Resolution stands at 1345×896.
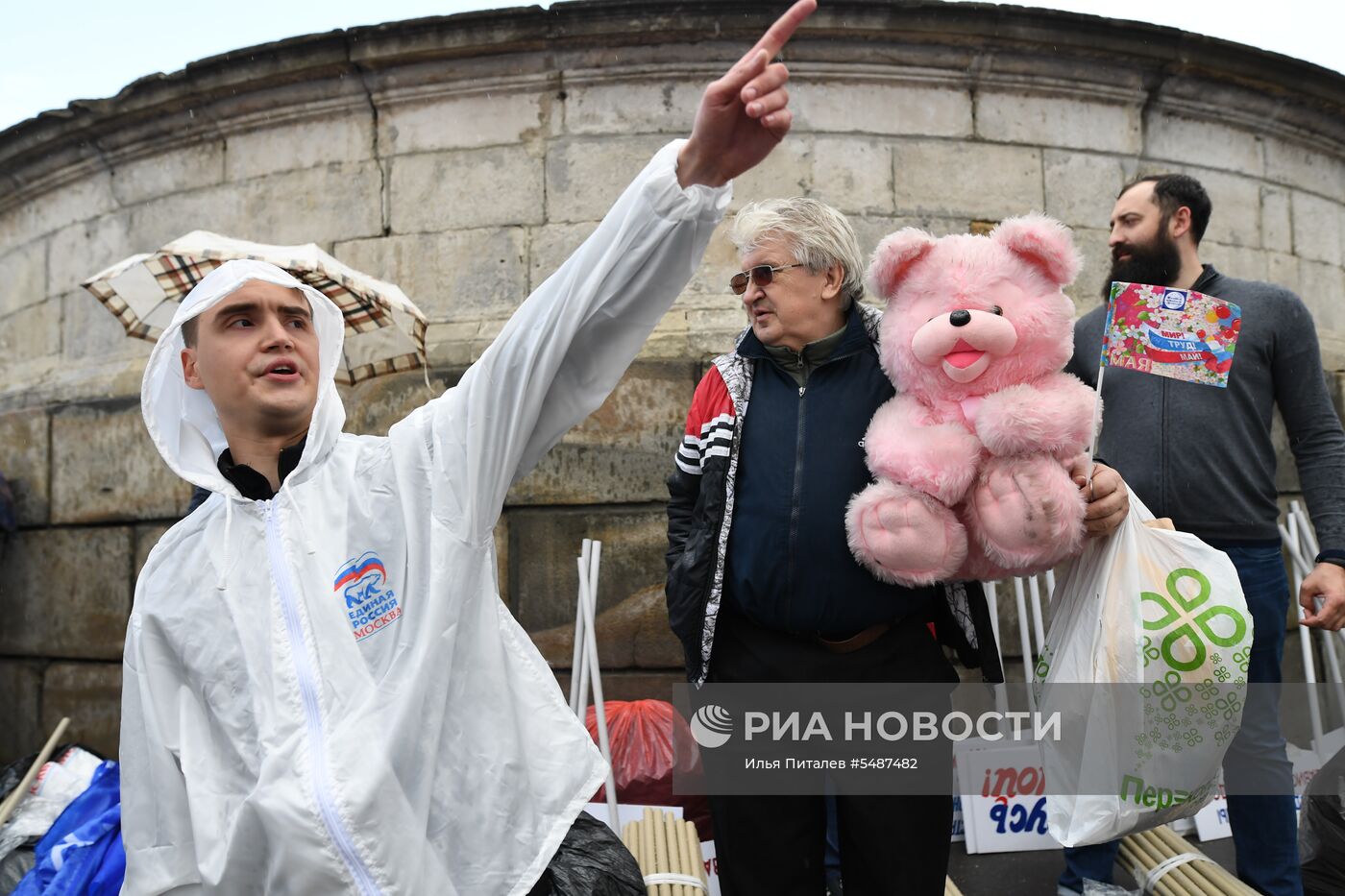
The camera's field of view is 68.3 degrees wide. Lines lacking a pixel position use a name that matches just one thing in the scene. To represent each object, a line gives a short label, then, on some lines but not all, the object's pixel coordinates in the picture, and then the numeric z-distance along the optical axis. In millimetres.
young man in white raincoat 1613
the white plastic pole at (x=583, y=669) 4023
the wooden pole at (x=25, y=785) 3957
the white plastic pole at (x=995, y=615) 4589
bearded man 3164
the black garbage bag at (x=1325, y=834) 3453
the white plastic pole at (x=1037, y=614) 4523
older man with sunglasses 2430
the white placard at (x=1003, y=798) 4223
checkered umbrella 4371
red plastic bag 4102
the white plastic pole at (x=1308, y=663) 4434
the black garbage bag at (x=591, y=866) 1781
